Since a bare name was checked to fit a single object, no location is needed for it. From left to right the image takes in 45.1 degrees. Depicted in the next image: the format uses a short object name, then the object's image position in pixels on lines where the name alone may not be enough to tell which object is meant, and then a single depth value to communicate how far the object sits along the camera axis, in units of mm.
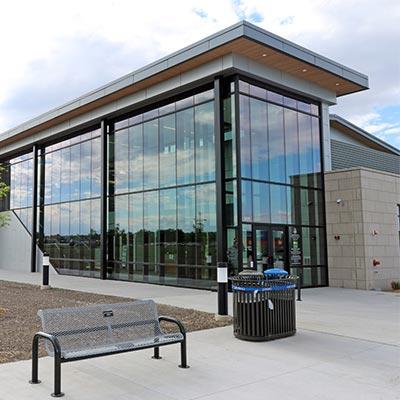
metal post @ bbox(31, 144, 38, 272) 28078
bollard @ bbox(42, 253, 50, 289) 16641
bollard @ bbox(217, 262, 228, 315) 9516
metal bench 5449
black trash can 7773
